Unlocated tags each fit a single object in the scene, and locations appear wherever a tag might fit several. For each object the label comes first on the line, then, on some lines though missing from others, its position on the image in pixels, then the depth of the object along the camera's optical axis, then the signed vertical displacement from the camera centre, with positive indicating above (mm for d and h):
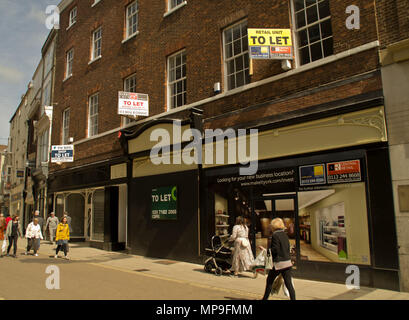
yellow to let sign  9477 +4836
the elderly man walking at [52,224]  18641 -583
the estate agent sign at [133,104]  13734 +4444
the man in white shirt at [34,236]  14070 -912
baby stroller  9492 -1423
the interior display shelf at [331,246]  8211 -1003
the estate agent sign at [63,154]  18828 +3316
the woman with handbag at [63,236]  13005 -880
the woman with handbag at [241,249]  9312 -1140
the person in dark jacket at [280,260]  5852 -933
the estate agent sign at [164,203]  12469 +267
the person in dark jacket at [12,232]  13547 -724
